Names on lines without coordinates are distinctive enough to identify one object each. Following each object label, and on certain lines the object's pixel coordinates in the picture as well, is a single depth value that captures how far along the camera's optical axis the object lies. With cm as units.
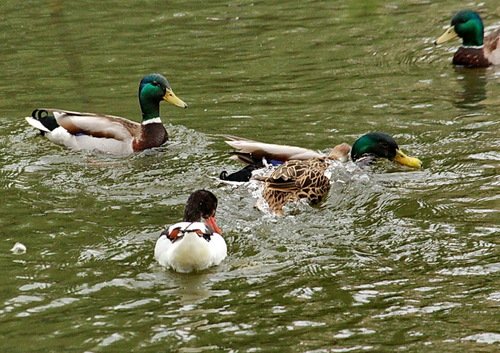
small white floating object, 1656
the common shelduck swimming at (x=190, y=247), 1529
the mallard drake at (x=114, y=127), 2277
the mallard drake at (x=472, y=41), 2870
